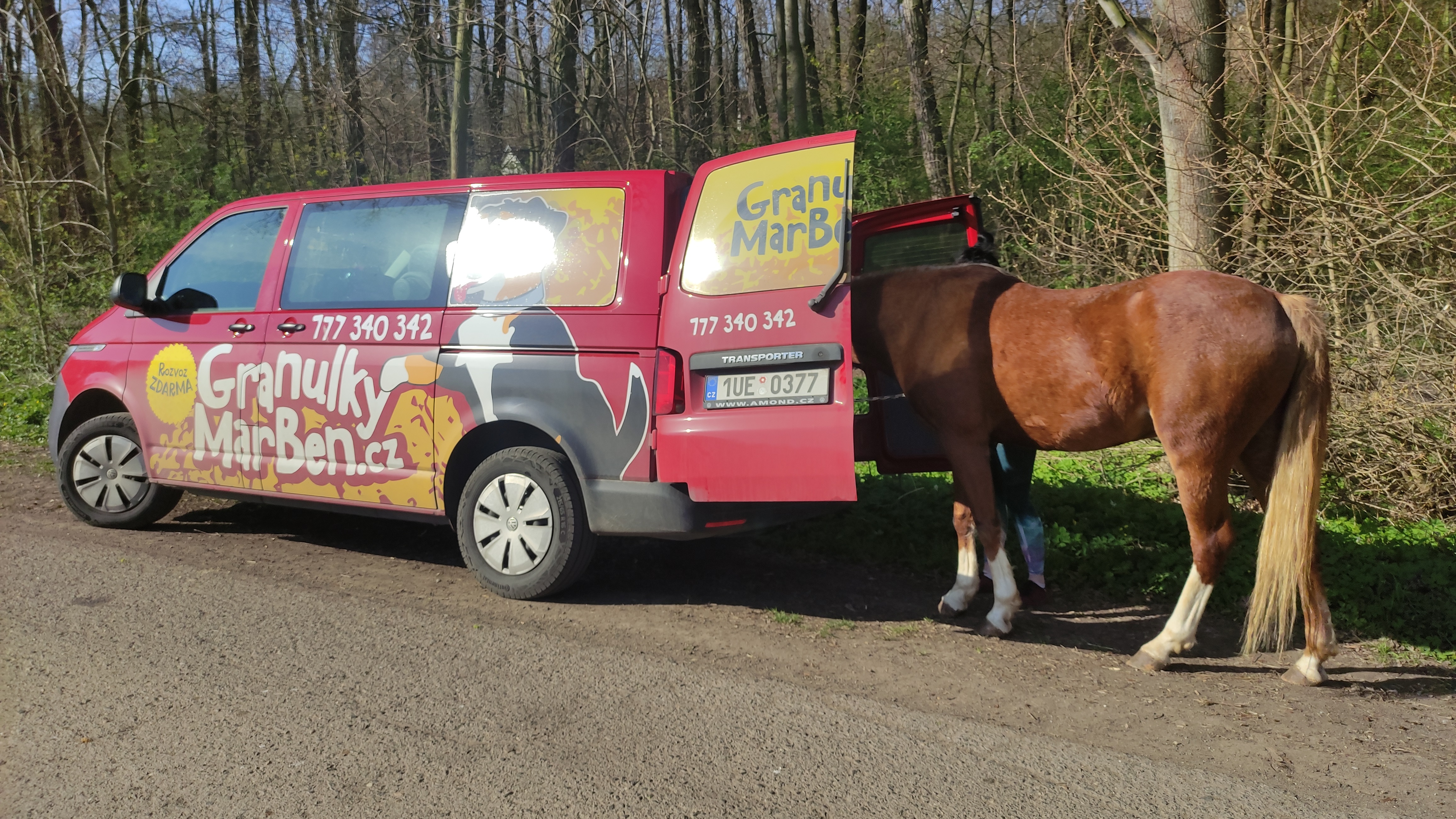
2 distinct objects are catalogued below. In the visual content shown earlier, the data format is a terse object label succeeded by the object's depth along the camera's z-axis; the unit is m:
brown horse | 3.98
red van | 4.26
